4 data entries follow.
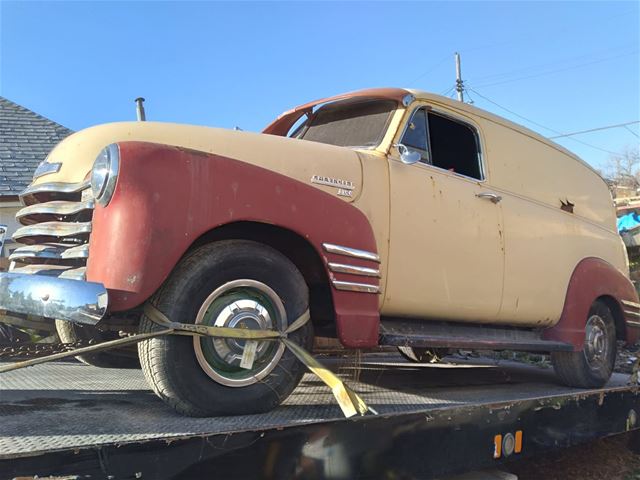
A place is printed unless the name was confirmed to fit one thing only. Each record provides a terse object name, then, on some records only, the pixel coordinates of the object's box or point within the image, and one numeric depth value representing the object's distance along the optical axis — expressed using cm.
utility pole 2609
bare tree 3789
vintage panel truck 227
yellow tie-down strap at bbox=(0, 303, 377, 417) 217
